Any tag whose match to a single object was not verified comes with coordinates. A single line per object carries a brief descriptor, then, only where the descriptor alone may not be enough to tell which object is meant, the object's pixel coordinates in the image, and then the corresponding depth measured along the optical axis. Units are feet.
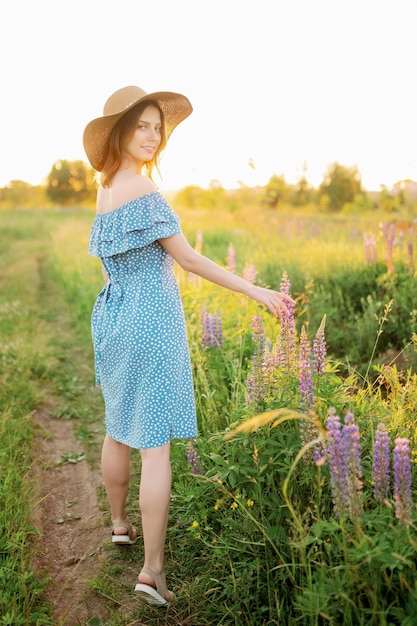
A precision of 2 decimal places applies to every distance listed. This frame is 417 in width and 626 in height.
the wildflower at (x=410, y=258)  17.37
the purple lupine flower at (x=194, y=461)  9.91
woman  8.14
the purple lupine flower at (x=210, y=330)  13.55
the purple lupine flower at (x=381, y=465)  6.79
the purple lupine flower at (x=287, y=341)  8.95
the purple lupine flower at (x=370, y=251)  19.76
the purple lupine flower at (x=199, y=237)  19.88
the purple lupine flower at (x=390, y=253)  17.81
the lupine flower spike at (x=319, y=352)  8.14
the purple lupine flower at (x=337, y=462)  6.40
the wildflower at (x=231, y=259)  18.21
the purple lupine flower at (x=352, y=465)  6.36
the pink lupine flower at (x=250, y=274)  15.33
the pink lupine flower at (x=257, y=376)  9.09
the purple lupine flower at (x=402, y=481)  6.34
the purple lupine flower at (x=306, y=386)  8.21
